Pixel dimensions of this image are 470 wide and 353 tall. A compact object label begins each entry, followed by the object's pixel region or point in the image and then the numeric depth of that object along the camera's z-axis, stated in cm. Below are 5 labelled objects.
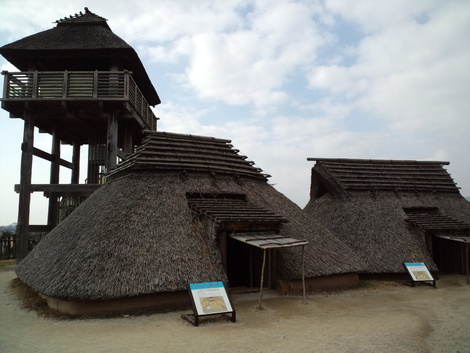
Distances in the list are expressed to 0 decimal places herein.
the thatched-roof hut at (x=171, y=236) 884
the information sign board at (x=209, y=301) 802
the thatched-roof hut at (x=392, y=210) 1450
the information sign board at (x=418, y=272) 1283
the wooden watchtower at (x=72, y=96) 1566
